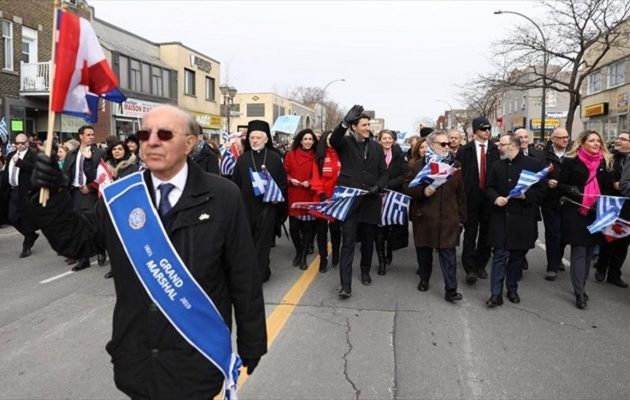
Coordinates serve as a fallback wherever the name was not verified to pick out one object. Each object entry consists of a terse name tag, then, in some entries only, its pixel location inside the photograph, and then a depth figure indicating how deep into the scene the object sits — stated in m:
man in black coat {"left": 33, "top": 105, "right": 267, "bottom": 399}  2.22
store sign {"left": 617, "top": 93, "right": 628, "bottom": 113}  29.78
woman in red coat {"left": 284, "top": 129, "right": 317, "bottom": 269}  7.86
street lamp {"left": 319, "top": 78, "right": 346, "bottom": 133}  80.66
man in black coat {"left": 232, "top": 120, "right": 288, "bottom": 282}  6.64
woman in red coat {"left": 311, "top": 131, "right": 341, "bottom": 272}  7.21
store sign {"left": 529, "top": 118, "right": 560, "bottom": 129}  44.33
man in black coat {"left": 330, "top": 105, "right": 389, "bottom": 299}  6.17
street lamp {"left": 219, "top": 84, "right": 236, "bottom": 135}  25.86
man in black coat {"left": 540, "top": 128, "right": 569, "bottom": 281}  7.05
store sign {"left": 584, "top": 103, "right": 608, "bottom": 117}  32.69
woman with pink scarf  5.91
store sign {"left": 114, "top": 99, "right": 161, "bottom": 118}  26.33
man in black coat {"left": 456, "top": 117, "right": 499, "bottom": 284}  7.13
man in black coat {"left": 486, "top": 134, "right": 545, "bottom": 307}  5.71
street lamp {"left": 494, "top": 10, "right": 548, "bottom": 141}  24.68
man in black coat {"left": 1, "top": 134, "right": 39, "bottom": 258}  8.34
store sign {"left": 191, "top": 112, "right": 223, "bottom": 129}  36.88
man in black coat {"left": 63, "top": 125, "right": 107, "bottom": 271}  7.57
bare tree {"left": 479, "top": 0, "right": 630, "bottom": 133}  24.19
